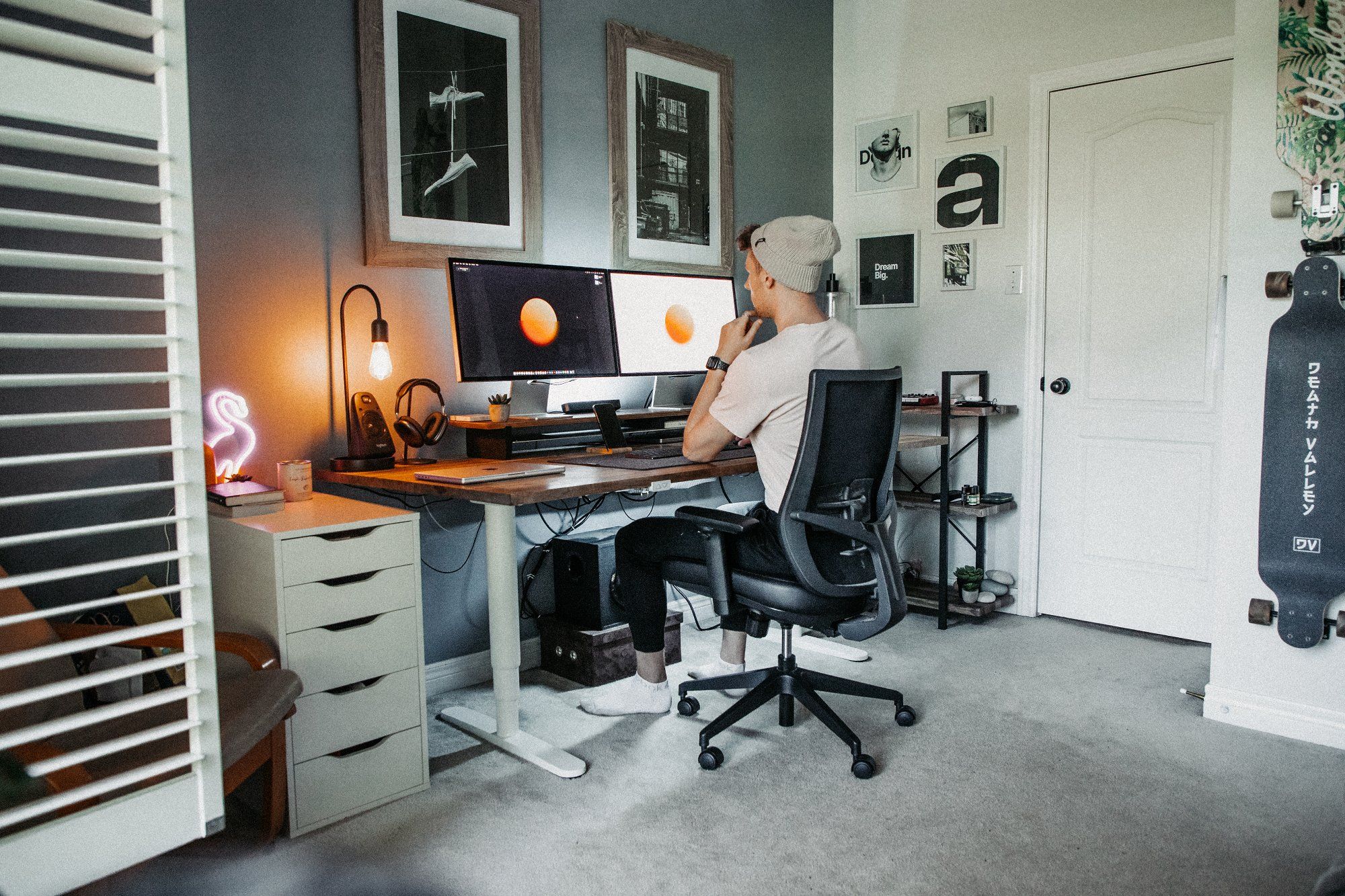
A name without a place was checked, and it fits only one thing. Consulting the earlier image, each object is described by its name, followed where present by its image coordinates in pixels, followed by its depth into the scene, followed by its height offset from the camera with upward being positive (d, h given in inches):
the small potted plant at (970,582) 143.7 -32.7
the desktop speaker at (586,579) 115.5 -26.1
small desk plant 105.2 -4.2
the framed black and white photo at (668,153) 130.6 +31.6
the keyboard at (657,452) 100.9 -9.0
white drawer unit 78.4 -22.4
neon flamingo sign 92.5 -5.6
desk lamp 97.2 -5.9
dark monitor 102.0 +5.7
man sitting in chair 89.2 -3.7
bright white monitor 119.3 +6.7
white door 130.4 +3.1
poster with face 155.9 +36.3
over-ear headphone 101.0 -6.1
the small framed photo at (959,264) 150.3 +16.8
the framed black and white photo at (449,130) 103.8 +28.0
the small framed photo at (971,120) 147.3 +39.2
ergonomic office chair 84.0 -15.2
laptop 85.3 -9.7
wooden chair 54.1 -22.9
